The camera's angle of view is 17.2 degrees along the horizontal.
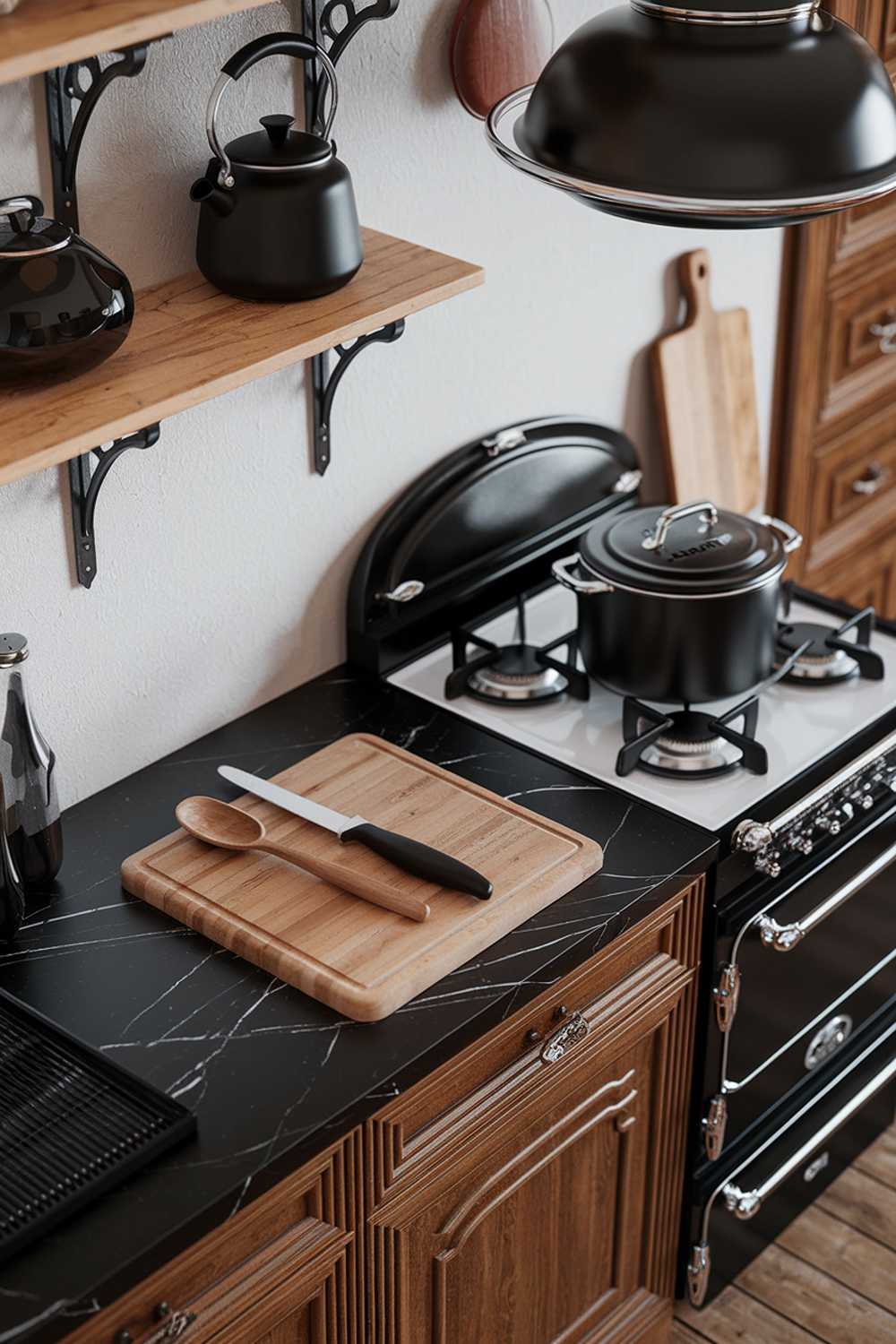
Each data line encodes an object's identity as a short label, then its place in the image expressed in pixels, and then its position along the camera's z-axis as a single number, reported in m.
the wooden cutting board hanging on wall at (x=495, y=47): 2.97
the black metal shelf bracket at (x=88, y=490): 2.75
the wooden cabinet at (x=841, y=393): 3.60
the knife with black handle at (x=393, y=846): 2.75
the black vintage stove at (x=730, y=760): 2.99
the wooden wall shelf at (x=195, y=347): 2.52
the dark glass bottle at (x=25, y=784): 2.69
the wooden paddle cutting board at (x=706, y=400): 3.42
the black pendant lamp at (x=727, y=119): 2.27
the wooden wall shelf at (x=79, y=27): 2.32
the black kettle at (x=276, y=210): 2.69
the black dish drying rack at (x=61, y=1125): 2.45
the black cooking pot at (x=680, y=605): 2.95
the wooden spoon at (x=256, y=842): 2.73
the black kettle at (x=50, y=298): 2.51
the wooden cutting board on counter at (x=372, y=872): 2.68
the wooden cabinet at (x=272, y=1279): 2.47
